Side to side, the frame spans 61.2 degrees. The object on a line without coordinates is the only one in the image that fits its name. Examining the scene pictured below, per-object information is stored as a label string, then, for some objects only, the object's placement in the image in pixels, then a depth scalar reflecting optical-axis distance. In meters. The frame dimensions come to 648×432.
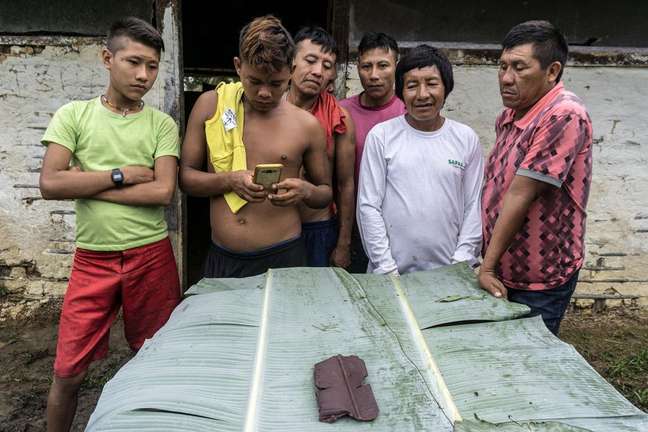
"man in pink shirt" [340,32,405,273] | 2.89
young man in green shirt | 2.33
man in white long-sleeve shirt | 2.43
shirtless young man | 2.28
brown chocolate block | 1.23
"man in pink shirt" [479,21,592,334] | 2.00
